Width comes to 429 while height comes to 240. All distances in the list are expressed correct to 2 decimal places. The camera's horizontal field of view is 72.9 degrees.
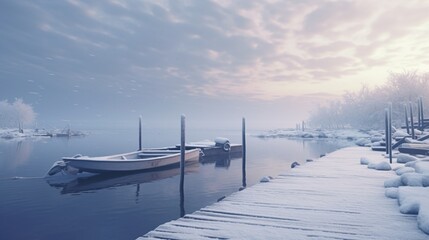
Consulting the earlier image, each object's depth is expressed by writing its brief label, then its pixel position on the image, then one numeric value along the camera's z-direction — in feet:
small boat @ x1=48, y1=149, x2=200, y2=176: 56.54
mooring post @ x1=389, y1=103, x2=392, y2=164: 42.09
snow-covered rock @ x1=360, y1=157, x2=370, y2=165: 44.75
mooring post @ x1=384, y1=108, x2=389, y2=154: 47.06
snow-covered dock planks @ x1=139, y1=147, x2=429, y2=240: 15.14
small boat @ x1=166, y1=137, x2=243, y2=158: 104.94
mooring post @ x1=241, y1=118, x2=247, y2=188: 62.06
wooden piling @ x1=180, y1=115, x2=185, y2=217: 45.60
